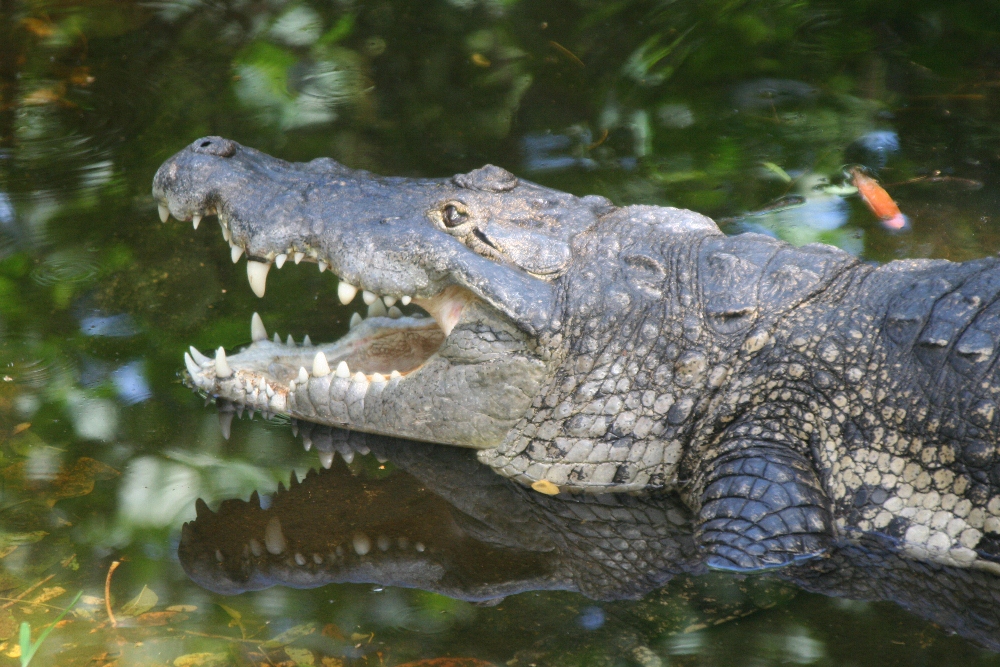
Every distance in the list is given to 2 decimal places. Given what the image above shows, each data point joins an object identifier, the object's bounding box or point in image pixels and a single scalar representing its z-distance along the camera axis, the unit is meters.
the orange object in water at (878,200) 10.45
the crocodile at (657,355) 6.61
